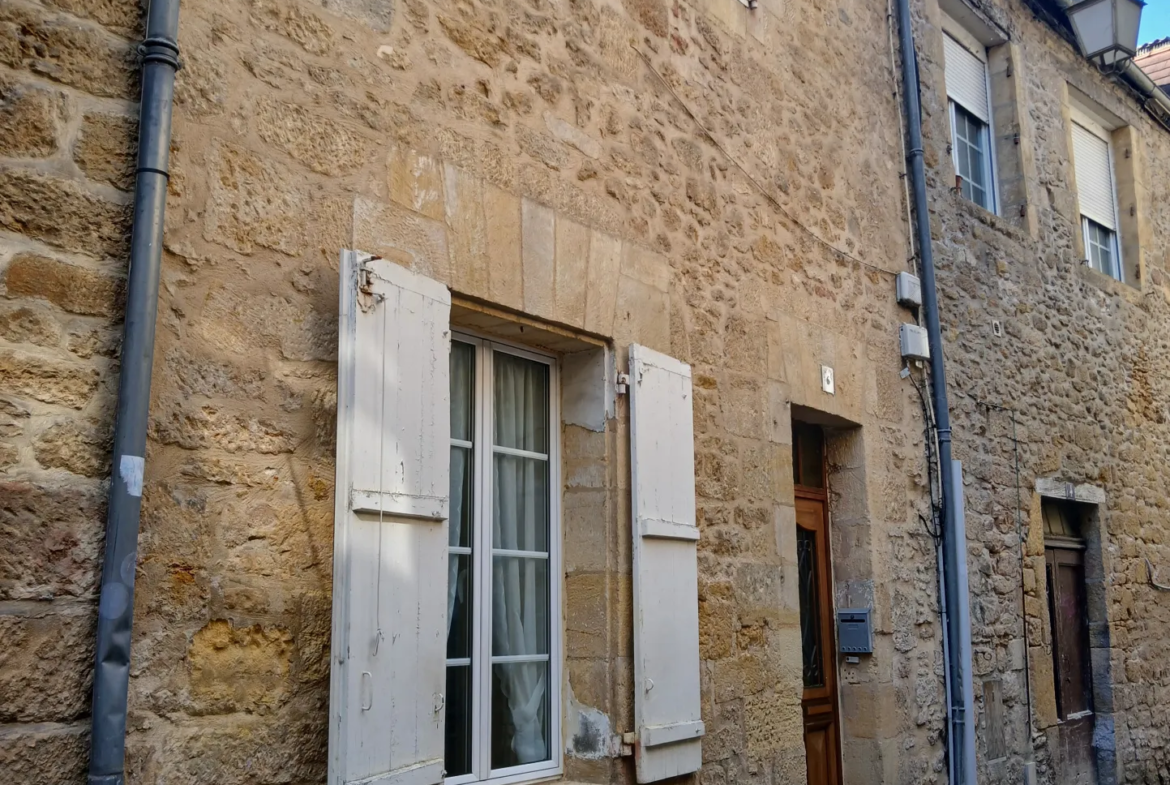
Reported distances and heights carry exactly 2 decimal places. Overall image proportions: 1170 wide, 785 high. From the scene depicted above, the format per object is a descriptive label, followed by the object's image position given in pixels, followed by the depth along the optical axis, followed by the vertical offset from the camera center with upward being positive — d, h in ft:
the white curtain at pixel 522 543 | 12.52 +0.87
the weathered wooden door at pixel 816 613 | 17.85 +0.09
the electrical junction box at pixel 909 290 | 20.26 +5.83
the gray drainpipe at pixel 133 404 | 7.95 +1.60
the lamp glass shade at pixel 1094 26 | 27.14 +14.10
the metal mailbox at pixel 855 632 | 18.12 -0.21
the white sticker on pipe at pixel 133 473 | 8.27 +1.08
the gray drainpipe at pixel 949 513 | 19.51 +1.86
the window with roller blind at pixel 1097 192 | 28.94 +10.92
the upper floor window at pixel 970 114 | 24.77 +11.06
